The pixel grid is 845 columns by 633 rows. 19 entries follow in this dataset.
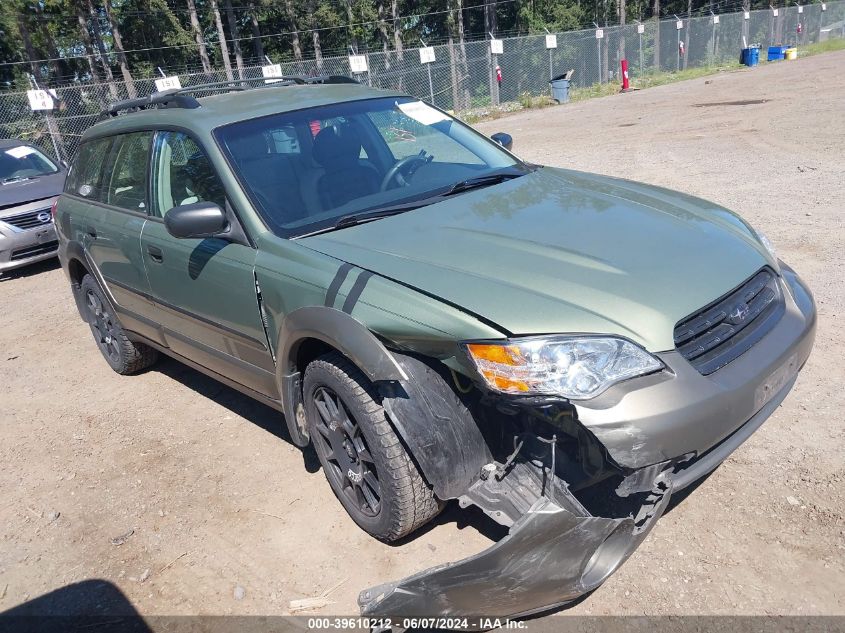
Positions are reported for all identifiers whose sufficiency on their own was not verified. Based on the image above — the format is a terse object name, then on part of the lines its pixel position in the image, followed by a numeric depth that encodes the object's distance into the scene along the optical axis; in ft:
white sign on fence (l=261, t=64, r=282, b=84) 62.03
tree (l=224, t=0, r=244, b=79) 127.55
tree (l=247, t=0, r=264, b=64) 138.34
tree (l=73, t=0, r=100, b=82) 116.98
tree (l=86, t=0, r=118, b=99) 116.06
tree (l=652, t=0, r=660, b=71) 108.98
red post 92.58
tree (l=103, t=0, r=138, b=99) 117.19
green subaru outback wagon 7.45
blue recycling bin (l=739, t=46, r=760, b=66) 112.37
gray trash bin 84.11
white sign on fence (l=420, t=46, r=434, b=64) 69.82
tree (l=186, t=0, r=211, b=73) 122.83
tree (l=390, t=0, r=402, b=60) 138.92
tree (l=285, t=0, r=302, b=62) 138.62
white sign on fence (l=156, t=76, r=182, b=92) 55.51
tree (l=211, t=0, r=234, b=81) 100.82
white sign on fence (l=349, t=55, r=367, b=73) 63.62
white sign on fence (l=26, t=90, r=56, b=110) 43.57
